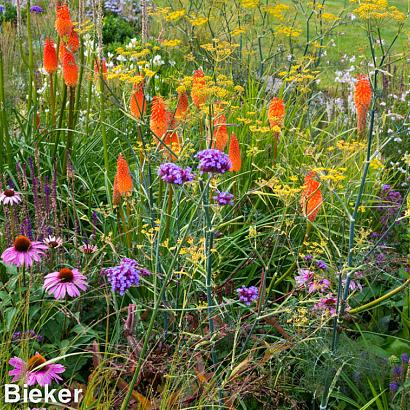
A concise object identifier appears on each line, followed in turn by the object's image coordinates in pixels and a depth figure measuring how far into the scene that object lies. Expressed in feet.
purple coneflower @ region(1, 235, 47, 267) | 8.91
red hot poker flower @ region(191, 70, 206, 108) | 9.40
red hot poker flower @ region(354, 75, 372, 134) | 9.66
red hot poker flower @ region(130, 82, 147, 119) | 10.19
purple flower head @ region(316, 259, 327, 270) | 10.23
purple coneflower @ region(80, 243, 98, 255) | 10.35
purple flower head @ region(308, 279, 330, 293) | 9.30
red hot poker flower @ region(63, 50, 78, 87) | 11.54
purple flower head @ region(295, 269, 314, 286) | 9.44
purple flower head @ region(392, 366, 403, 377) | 9.55
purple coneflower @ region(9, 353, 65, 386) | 7.73
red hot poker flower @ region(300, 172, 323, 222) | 9.84
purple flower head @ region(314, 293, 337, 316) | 9.52
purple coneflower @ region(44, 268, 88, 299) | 9.02
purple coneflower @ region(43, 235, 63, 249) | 9.95
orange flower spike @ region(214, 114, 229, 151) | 10.64
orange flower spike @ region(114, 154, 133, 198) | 9.81
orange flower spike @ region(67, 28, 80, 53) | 11.82
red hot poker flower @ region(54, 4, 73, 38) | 11.55
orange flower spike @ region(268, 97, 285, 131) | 11.32
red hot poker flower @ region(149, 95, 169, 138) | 9.84
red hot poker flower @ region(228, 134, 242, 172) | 10.28
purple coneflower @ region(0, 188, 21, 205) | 10.12
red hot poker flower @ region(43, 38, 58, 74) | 11.98
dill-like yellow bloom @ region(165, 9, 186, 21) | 12.05
